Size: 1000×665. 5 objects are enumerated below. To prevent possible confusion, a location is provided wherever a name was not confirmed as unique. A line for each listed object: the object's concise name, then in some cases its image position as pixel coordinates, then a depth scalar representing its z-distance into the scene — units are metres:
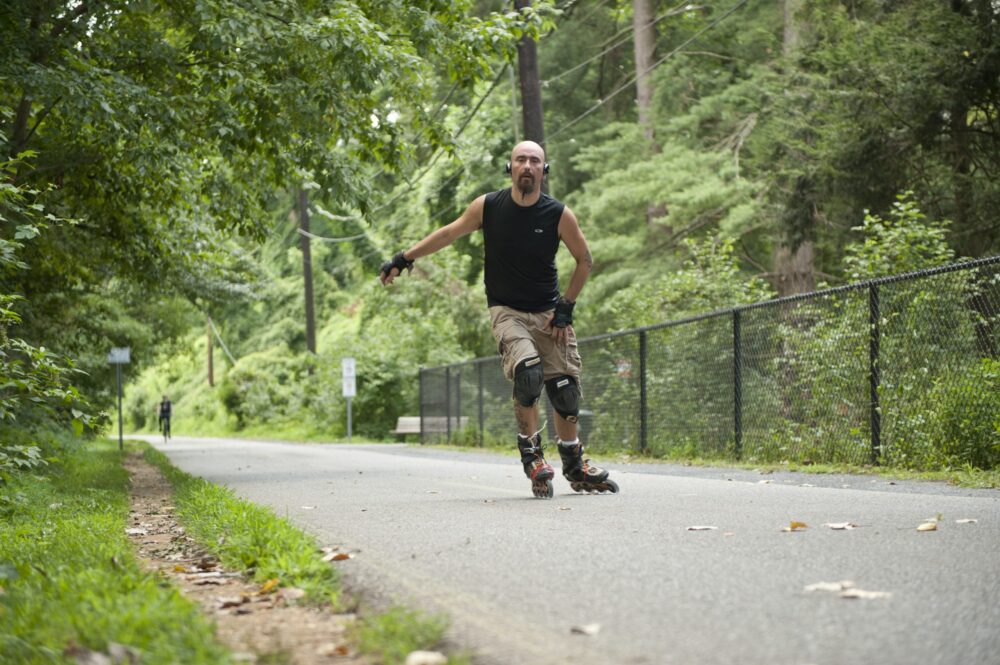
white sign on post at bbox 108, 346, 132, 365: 23.11
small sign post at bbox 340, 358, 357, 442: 31.22
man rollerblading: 7.44
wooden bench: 24.70
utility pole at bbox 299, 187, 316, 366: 38.06
